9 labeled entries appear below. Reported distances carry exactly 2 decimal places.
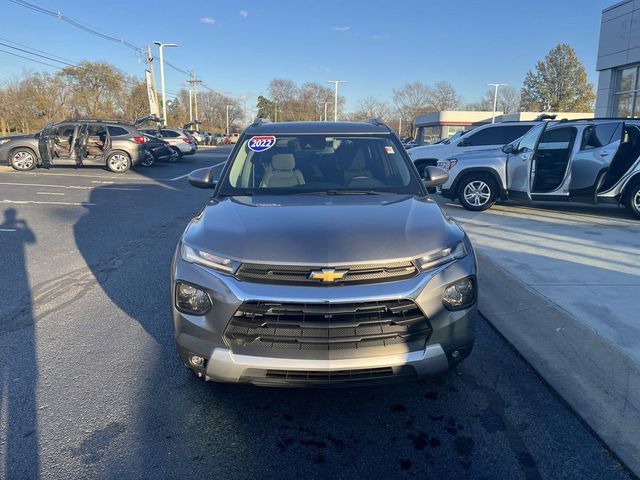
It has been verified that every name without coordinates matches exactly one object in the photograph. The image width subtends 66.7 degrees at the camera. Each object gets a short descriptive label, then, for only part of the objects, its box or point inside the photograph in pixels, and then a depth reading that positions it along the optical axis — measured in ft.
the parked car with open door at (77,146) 59.16
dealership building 58.39
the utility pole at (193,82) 229.66
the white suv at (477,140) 43.98
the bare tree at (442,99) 283.79
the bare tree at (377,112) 265.60
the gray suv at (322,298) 8.40
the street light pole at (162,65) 140.65
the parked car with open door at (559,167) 29.09
